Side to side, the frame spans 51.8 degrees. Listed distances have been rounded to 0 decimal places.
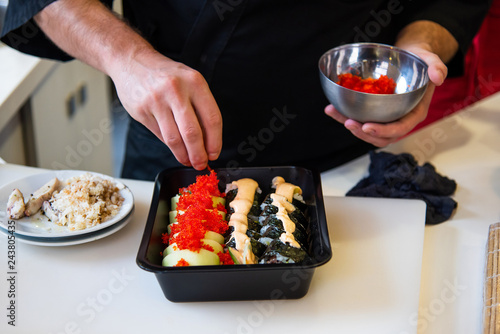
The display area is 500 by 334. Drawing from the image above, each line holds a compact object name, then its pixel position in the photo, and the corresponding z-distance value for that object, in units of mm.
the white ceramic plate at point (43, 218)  971
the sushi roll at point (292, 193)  1040
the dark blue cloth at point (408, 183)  1158
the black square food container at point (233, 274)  813
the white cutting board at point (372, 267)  861
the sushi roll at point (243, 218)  890
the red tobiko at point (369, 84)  1102
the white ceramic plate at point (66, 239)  976
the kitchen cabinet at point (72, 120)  1960
